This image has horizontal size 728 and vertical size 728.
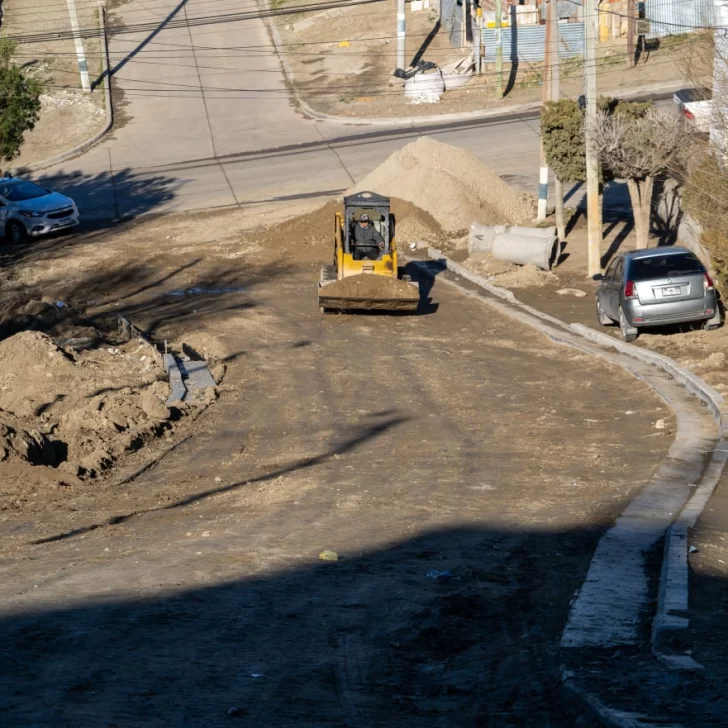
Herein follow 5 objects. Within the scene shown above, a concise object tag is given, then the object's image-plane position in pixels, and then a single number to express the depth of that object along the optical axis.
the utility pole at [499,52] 48.22
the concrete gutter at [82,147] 45.91
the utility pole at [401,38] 50.67
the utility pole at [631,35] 48.50
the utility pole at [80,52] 52.19
